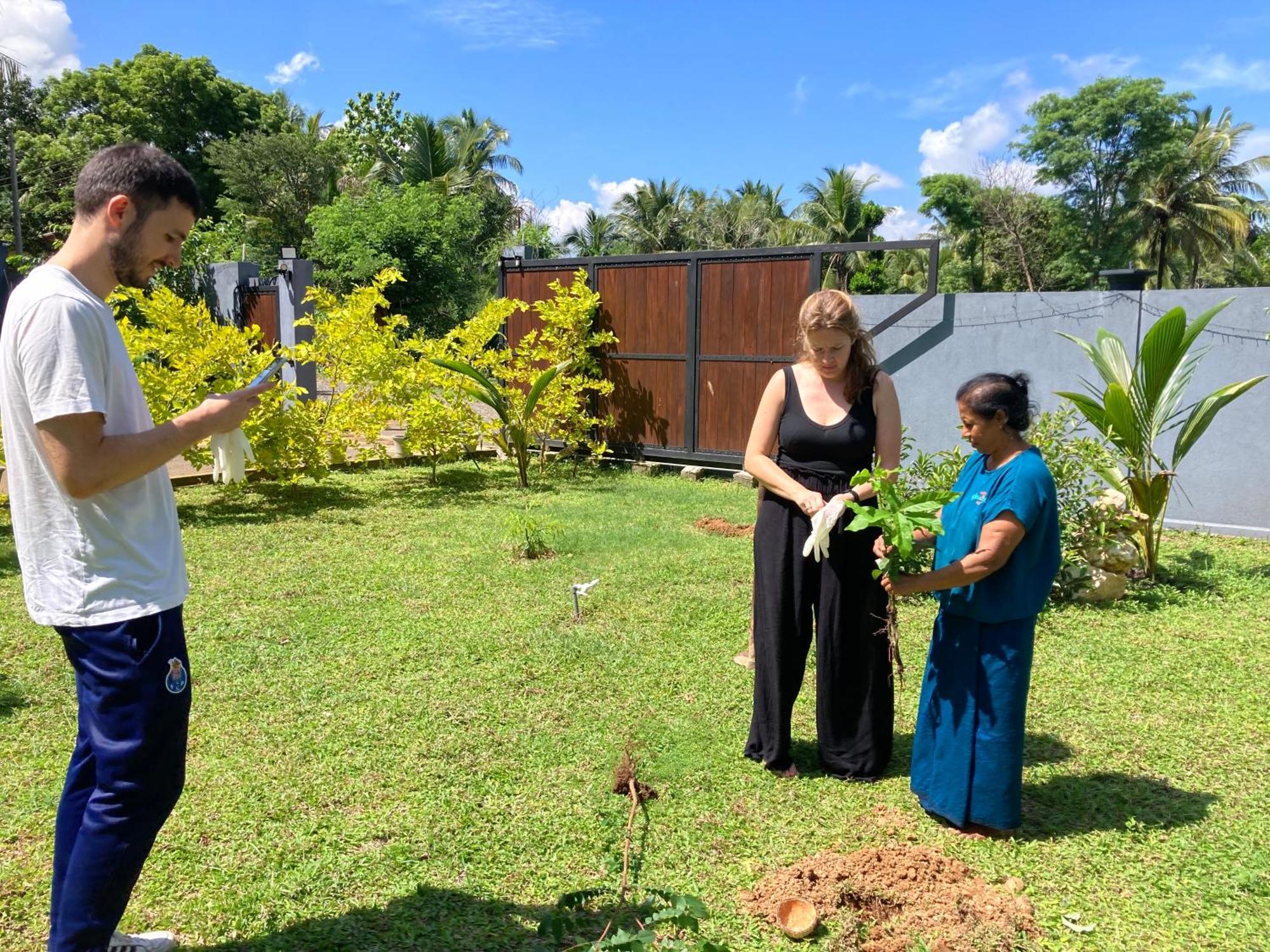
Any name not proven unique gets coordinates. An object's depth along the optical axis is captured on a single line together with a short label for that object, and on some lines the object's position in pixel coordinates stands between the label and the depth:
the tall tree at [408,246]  19.77
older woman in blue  2.86
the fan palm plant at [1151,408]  6.06
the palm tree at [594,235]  39.94
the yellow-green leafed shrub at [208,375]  7.71
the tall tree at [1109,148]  37.16
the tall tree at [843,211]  38.69
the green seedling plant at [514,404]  9.55
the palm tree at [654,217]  39.06
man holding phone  1.87
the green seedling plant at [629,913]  1.82
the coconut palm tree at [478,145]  33.41
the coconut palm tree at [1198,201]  35.00
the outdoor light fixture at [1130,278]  7.88
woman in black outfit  3.29
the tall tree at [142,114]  30.28
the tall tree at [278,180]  29.81
